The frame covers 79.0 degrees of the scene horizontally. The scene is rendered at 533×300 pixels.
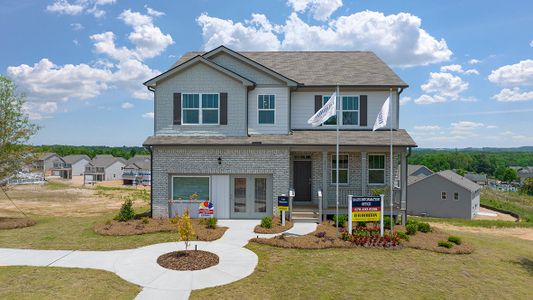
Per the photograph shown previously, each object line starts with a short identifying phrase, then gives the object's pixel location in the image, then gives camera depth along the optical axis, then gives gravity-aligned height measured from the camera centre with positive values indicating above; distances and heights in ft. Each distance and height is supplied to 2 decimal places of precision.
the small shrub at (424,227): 49.04 -10.85
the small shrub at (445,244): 40.63 -11.10
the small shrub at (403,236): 42.84 -10.61
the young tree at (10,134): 57.67 +3.48
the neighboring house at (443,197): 124.06 -15.98
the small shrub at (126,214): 52.37 -9.68
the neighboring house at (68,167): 313.12 -12.65
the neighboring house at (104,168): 284.41 -12.37
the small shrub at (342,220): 49.21 -9.76
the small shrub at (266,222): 47.83 -9.97
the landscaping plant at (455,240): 42.93 -11.07
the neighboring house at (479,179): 280.78 -19.23
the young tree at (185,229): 34.77 -8.00
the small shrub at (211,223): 48.17 -10.19
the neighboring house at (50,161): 318.69 -7.06
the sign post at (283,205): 50.08 -7.69
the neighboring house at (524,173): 357.20 -17.87
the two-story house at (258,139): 54.34 +2.77
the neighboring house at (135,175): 247.29 -15.72
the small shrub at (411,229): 46.57 -10.51
